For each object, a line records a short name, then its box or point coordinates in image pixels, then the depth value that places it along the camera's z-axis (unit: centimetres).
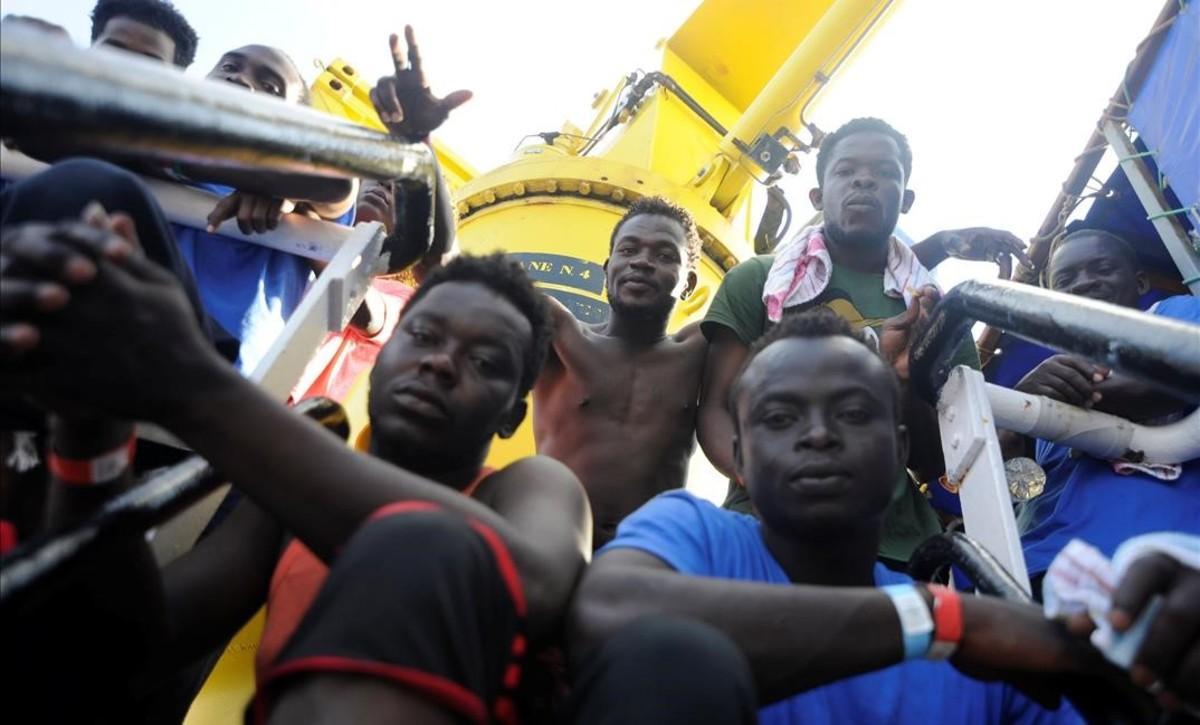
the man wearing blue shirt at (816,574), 108
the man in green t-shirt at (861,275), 226
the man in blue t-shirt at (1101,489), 203
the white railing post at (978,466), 157
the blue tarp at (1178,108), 332
